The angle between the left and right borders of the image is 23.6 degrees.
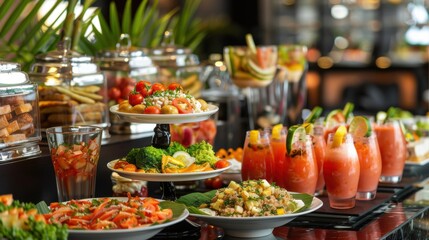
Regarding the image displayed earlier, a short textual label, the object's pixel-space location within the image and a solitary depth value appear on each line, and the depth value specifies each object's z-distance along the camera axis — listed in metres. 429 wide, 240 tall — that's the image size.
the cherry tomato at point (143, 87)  3.55
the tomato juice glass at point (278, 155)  3.93
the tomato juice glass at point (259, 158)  3.89
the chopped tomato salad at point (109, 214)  2.88
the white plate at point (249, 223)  3.15
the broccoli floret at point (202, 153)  3.48
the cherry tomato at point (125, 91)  4.64
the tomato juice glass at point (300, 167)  3.79
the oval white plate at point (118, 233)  2.81
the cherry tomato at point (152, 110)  3.38
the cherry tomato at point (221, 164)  3.46
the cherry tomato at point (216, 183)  4.28
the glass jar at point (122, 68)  4.65
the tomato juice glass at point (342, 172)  3.79
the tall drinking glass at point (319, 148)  4.06
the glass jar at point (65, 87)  4.09
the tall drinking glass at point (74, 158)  3.45
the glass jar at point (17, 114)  3.51
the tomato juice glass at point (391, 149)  4.50
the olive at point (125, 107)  3.50
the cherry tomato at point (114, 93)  4.63
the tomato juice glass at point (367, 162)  4.03
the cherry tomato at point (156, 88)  3.55
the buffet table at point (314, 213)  3.47
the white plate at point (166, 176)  3.30
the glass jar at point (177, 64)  5.23
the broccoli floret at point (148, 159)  3.37
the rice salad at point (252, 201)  3.19
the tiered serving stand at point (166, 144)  3.31
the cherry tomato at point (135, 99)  3.51
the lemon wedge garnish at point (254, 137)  3.88
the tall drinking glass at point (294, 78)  5.87
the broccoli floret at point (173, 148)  3.51
